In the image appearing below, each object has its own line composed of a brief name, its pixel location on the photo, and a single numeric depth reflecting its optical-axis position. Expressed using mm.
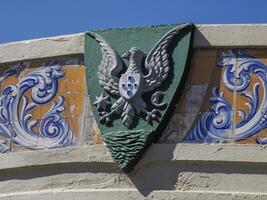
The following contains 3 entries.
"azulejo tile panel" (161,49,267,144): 9734
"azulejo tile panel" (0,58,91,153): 10336
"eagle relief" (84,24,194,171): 9836
